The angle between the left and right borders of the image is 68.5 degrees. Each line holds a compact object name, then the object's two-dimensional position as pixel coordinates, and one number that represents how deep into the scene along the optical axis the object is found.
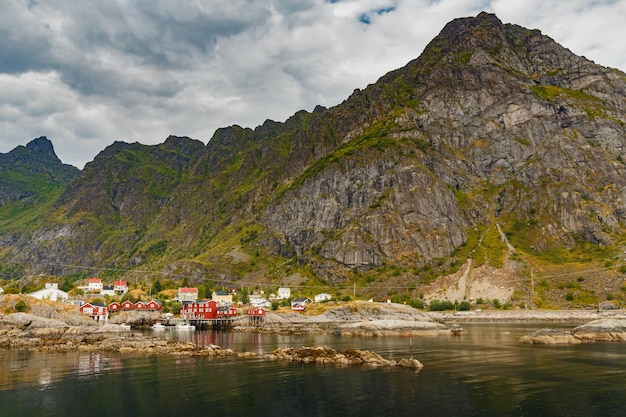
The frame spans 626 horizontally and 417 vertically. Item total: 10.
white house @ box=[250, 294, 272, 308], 194.20
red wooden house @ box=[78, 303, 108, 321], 157.62
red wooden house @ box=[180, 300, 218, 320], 170.12
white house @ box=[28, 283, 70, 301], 166.88
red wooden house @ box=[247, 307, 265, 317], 162.62
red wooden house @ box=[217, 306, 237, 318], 172.12
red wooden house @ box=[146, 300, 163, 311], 183.88
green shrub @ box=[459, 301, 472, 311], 195.38
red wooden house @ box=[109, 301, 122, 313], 175.88
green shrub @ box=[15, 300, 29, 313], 120.62
